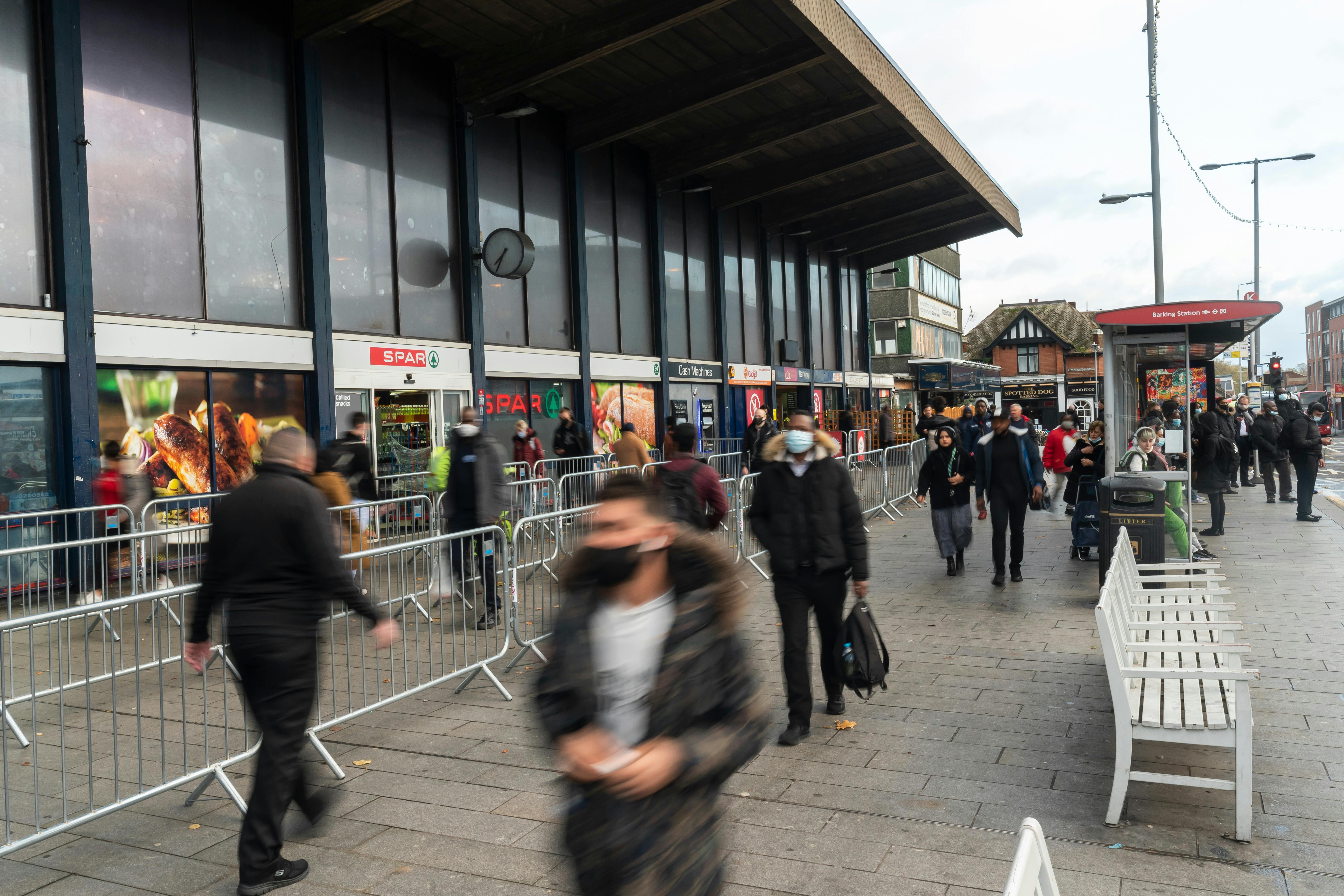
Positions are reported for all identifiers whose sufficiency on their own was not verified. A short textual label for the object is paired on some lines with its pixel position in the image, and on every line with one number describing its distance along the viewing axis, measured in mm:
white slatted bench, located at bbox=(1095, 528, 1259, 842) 4105
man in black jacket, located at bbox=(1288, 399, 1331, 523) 13938
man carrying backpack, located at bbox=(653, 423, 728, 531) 7105
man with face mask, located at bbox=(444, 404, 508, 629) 8203
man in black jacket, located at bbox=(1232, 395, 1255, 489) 19781
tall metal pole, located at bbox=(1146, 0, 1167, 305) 17406
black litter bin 8500
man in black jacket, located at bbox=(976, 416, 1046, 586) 9672
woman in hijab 10281
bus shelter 9844
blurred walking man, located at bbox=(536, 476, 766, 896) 2240
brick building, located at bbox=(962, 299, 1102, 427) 70000
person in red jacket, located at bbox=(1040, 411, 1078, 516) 12883
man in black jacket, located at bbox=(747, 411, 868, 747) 5406
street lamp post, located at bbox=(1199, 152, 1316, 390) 23938
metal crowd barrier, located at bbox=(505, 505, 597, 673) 7109
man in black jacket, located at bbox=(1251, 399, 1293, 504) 15281
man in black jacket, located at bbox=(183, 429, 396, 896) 3789
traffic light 24188
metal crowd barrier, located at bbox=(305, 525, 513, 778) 5805
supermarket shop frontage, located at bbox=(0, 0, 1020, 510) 10422
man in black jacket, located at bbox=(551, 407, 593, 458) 16125
